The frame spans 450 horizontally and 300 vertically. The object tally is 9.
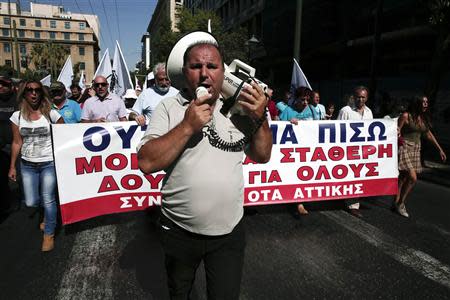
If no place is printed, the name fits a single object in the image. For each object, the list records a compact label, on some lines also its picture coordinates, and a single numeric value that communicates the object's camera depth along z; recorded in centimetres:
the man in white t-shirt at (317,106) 676
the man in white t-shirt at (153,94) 492
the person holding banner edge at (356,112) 499
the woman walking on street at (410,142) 496
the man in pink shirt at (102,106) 516
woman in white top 382
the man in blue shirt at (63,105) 555
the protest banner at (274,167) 397
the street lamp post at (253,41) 1493
